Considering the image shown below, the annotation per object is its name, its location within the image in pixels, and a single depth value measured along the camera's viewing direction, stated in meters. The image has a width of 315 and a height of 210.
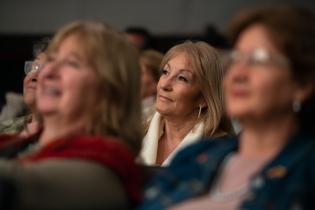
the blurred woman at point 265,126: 3.03
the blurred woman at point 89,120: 3.11
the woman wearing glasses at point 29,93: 3.85
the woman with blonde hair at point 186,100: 4.00
